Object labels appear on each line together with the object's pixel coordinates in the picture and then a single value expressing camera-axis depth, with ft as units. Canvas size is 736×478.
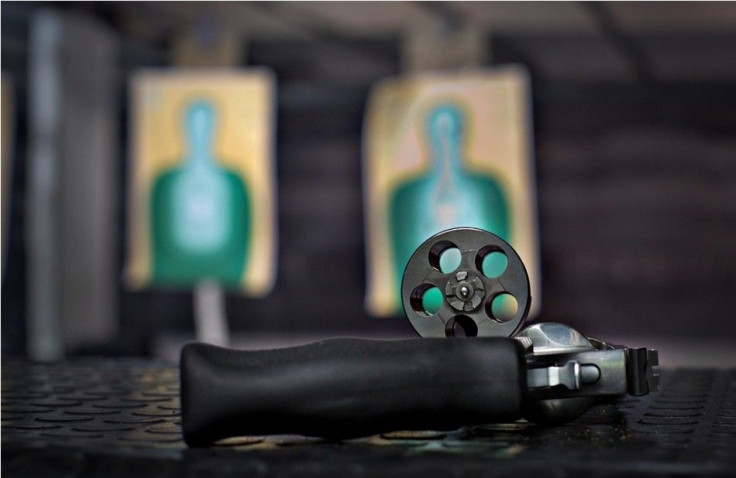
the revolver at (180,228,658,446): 1.40
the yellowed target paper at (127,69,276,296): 11.73
